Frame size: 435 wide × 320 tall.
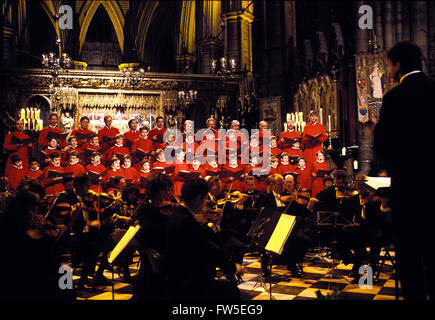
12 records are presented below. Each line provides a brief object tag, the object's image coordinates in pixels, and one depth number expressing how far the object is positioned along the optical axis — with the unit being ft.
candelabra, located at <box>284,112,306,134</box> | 36.49
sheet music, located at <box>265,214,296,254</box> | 12.26
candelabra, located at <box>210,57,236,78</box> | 47.32
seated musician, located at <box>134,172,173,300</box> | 10.78
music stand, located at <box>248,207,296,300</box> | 12.35
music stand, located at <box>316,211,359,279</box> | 16.90
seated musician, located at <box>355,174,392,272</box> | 15.92
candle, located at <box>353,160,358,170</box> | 41.57
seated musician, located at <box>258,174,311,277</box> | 17.24
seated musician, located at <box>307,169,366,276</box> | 16.81
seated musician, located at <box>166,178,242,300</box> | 8.71
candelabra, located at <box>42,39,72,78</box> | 42.39
